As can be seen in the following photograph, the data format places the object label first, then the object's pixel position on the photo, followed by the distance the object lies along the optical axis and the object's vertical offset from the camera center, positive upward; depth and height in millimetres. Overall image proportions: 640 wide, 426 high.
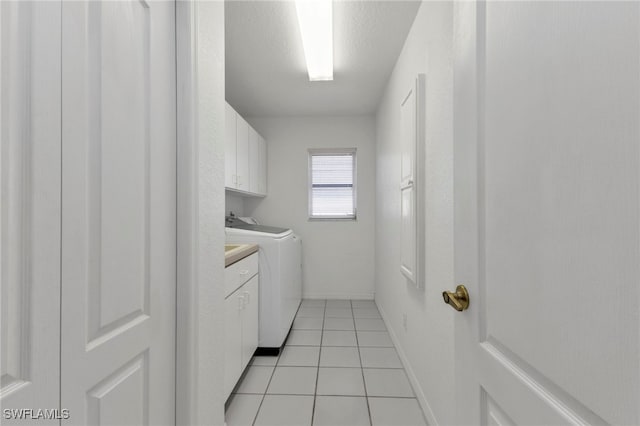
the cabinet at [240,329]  1695 -748
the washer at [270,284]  2418 -571
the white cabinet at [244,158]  2621 +607
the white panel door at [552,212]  384 +5
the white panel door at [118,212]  627 +10
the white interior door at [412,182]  1755 +213
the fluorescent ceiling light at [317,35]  1846 +1301
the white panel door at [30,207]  506 +18
